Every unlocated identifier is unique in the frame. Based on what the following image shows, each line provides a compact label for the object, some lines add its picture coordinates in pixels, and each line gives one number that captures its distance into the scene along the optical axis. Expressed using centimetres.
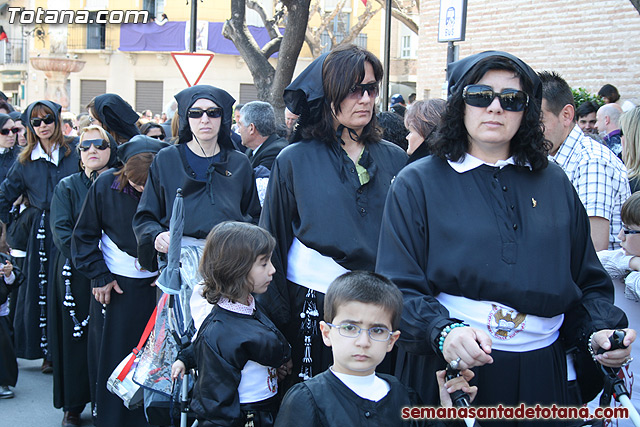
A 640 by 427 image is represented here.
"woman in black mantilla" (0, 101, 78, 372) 723
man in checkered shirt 458
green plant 1125
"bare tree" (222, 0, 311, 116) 1482
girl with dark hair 362
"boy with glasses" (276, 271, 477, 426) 276
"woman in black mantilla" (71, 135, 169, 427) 547
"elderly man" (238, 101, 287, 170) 733
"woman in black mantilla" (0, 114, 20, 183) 869
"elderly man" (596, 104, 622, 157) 827
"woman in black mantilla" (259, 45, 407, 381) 379
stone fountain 3088
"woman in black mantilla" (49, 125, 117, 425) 604
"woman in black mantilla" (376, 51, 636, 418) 283
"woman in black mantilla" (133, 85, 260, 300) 488
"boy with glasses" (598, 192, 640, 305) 411
